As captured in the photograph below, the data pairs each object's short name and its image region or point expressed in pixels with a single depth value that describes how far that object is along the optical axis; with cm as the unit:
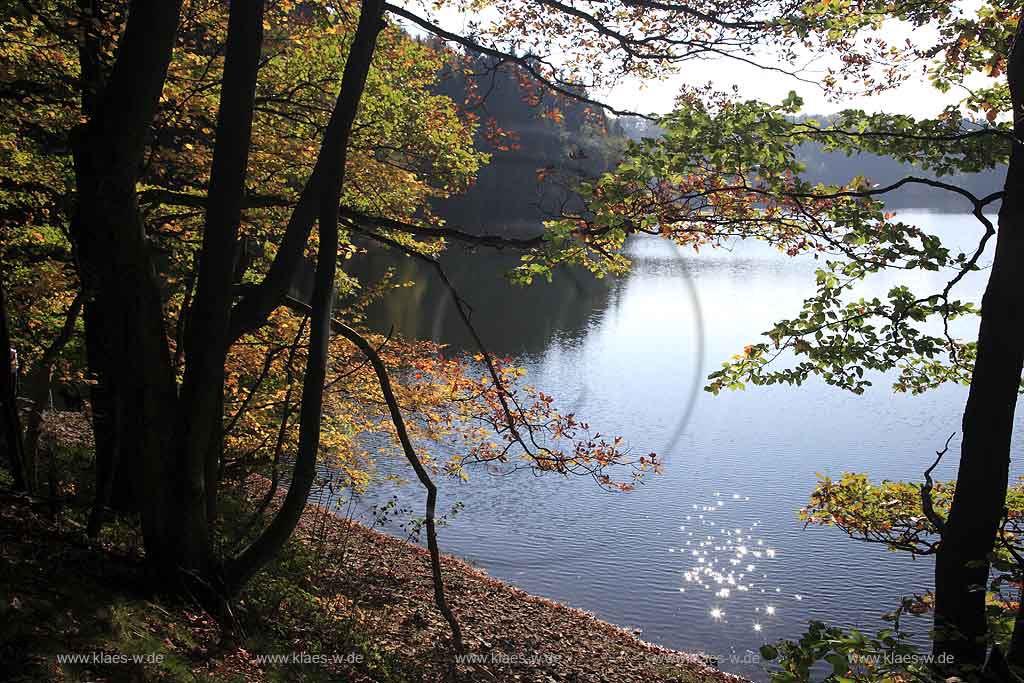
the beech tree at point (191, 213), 546
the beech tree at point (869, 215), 582
